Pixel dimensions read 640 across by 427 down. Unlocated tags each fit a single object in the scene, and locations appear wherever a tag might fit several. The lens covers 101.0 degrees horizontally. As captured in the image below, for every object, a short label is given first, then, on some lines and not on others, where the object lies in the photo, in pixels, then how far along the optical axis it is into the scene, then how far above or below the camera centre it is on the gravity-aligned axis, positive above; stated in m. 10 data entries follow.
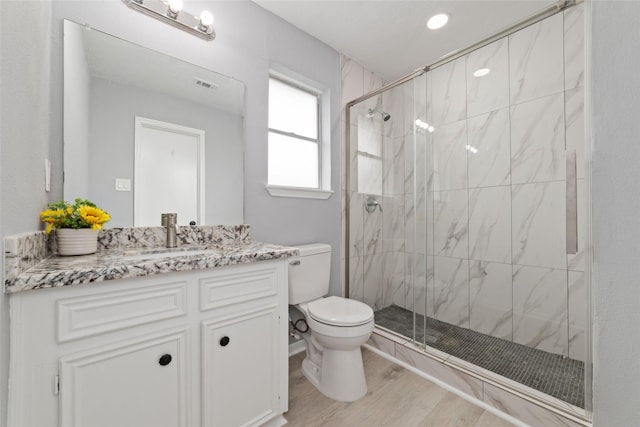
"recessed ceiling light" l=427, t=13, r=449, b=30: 1.88 +1.40
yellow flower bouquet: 1.01 -0.02
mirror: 1.23 +0.44
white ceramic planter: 1.04 -0.12
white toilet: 1.47 -0.67
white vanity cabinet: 0.73 -0.48
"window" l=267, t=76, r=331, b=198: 2.03 +0.58
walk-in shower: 1.75 +0.05
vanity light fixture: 1.34 +1.04
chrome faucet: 1.40 -0.08
